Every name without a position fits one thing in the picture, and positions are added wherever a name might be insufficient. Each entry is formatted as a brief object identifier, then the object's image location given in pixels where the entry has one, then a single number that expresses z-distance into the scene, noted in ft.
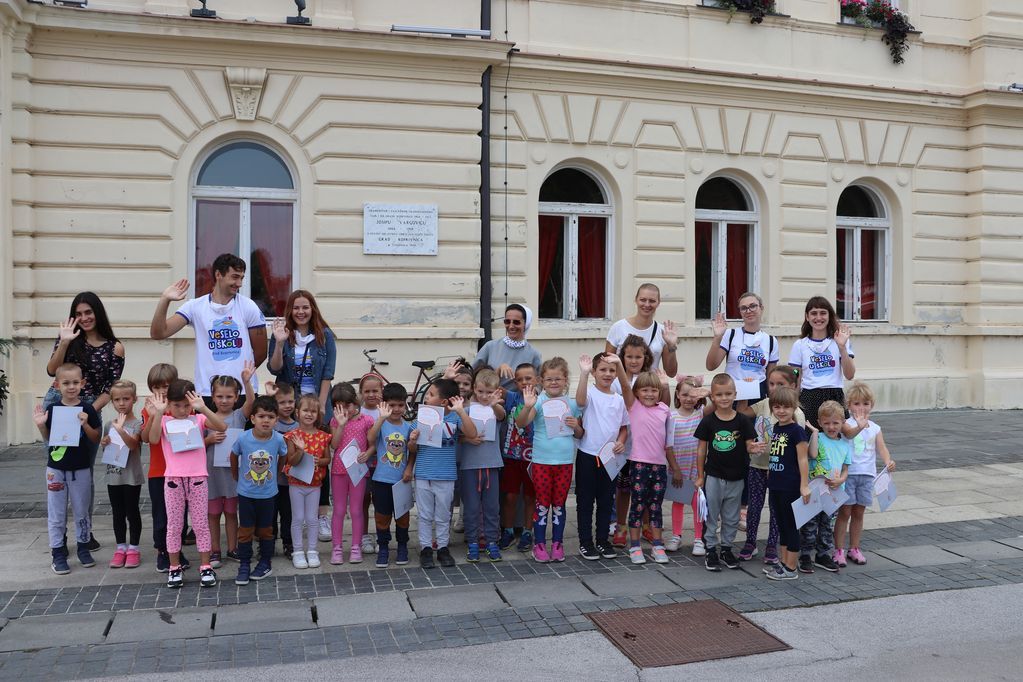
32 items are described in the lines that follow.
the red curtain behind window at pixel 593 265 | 43.65
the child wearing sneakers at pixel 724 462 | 20.33
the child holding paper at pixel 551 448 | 20.77
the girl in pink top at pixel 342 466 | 20.68
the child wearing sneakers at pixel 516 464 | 21.48
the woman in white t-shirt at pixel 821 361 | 23.81
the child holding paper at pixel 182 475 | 19.03
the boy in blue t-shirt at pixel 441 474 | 20.45
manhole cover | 15.60
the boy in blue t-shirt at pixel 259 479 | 19.40
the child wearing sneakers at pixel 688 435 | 21.49
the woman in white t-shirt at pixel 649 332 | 22.88
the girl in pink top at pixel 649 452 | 21.13
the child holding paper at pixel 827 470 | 20.15
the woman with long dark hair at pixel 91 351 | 20.86
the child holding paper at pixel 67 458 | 19.90
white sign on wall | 38.47
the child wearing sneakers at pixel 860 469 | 20.80
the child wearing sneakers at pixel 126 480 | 19.97
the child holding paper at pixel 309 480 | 20.26
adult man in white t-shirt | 21.36
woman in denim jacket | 22.35
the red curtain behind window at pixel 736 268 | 45.96
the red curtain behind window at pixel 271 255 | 38.96
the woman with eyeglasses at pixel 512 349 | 22.36
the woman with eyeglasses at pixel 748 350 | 24.11
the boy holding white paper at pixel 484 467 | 20.81
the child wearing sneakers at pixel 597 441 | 20.92
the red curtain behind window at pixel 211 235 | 38.32
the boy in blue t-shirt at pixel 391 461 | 20.43
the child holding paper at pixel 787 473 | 19.89
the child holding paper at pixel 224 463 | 20.18
